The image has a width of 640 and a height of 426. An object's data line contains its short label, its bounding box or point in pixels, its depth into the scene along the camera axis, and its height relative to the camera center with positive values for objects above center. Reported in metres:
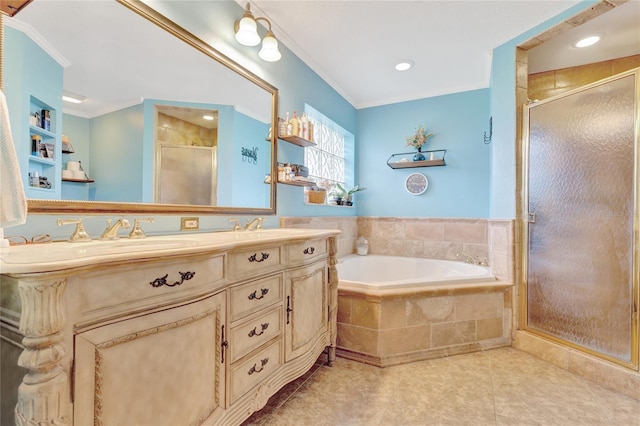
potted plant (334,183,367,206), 3.38 +0.23
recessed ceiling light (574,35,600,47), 2.29 +1.41
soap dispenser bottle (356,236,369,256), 3.48 -0.38
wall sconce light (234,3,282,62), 1.80 +1.15
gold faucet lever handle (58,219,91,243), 1.13 -0.08
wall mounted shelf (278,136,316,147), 2.33 +0.62
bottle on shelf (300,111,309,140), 2.37 +0.72
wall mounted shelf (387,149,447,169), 3.29 +0.65
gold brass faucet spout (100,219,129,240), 1.23 -0.07
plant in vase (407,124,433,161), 3.36 +0.88
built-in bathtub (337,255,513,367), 2.06 -0.77
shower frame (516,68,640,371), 1.71 -0.18
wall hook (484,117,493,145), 3.00 +0.80
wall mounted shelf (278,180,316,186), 2.32 +0.26
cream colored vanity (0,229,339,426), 0.68 -0.37
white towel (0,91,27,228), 0.87 +0.10
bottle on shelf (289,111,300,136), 2.32 +0.71
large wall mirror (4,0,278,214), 1.10 +0.49
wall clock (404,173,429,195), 3.42 +0.38
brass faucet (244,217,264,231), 1.96 -0.07
